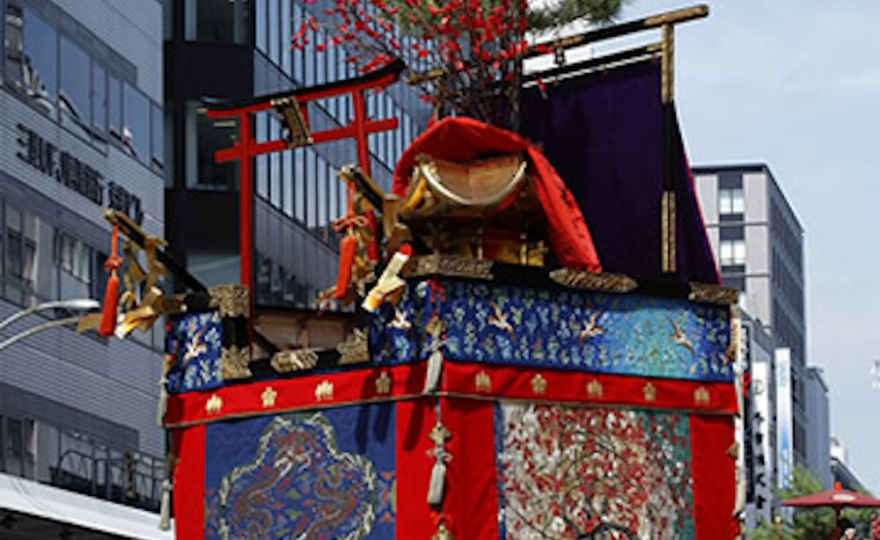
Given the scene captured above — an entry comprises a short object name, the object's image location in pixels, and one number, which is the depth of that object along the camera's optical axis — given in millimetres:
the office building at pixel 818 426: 141250
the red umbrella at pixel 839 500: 30802
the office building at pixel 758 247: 133125
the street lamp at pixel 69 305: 37406
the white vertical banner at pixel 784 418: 112312
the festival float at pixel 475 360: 15344
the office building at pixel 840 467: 168125
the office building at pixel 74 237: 48000
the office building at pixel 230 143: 57781
